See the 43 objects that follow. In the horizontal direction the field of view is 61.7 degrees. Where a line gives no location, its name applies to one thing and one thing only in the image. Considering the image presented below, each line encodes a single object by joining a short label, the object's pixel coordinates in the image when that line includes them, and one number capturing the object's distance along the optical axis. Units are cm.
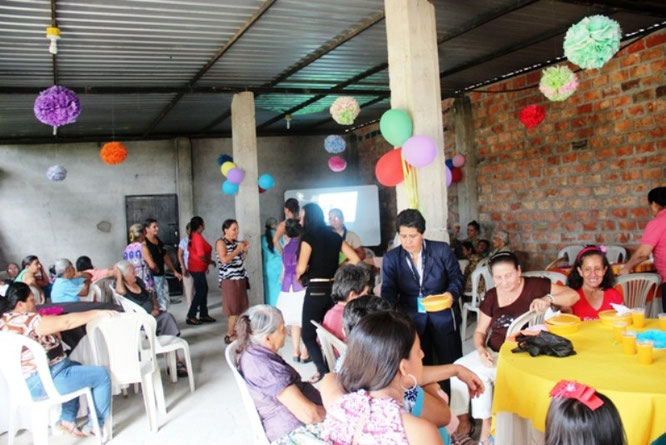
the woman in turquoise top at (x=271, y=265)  757
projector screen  1107
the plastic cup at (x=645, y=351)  234
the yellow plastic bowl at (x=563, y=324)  290
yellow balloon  798
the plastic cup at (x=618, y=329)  268
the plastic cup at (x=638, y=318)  287
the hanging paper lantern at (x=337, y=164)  1066
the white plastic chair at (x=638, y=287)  448
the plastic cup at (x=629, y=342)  250
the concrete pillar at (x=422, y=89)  420
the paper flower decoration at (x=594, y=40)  380
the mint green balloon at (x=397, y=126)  406
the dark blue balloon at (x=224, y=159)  978
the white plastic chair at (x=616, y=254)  627
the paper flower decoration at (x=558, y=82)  520
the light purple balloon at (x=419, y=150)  395
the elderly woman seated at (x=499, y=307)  314
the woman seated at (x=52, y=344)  355
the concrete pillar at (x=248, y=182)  787
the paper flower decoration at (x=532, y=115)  627
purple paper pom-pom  521
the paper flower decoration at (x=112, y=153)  789
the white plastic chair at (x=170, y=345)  468
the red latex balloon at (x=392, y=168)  425
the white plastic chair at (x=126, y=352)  396
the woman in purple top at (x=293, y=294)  555
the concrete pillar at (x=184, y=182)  1148
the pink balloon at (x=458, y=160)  843
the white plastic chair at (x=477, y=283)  534
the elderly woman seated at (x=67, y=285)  521
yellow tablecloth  202
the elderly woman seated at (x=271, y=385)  246
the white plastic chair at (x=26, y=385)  347
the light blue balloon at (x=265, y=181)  903
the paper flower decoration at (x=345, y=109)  663
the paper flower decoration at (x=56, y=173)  930
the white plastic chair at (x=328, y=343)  320
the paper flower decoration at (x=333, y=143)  961
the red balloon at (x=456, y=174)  859
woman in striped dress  647
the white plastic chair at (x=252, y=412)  251
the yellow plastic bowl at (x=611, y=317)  294
